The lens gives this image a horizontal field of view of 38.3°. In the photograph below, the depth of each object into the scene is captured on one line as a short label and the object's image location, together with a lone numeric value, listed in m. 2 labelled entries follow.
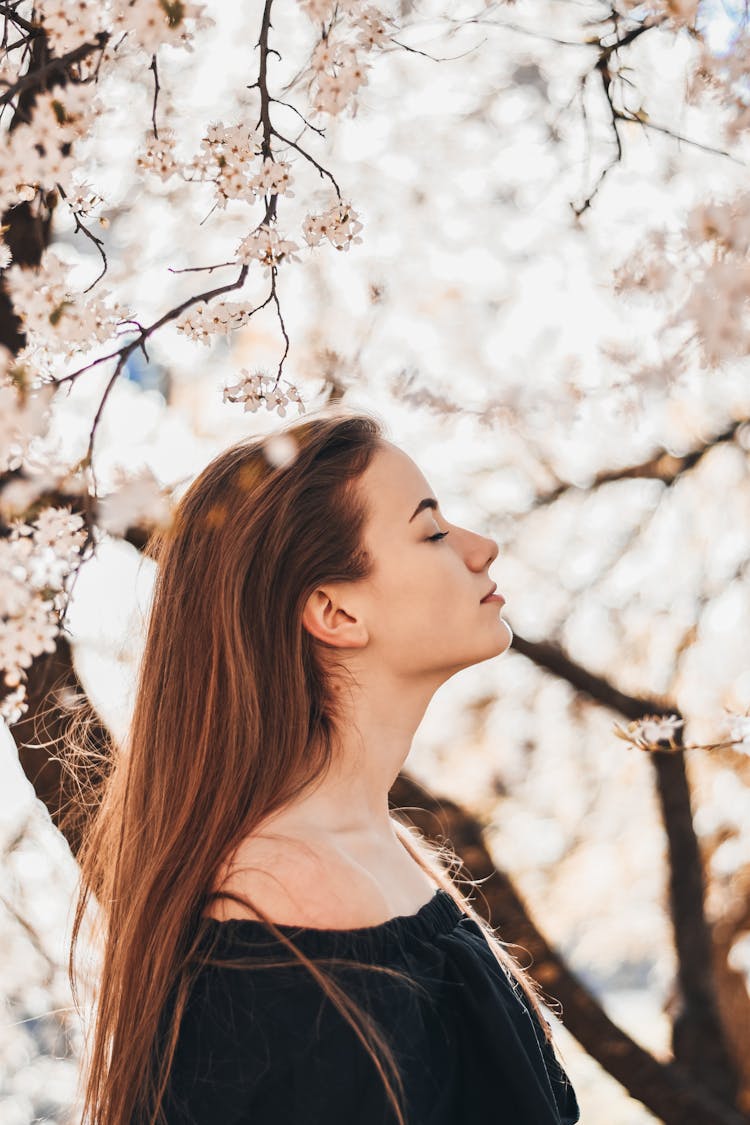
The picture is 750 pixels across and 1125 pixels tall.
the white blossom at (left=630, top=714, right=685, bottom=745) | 2.66
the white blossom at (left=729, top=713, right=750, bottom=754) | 2.14
